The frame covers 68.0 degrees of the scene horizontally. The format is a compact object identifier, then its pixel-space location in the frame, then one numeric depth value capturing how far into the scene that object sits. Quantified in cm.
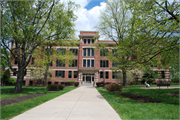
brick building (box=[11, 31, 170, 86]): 3978
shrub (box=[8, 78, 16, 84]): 3176
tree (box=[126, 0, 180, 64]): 816
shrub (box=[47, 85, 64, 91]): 1737
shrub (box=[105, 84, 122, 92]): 1670
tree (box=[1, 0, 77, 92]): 1366
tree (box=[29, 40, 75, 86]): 2486
